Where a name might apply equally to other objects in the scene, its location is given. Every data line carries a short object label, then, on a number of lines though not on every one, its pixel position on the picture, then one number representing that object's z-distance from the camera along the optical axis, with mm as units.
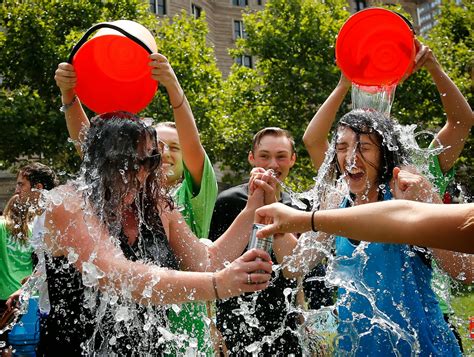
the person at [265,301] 3152
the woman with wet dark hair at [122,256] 2039
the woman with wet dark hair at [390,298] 2244
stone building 35938
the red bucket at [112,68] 3027
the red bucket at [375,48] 3502
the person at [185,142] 2885
